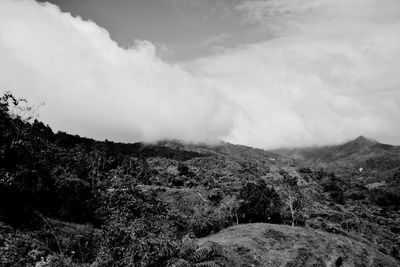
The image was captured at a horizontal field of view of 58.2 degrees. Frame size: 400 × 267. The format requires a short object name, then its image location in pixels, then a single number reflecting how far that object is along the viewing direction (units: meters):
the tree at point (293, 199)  41.04
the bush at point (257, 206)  35.31
